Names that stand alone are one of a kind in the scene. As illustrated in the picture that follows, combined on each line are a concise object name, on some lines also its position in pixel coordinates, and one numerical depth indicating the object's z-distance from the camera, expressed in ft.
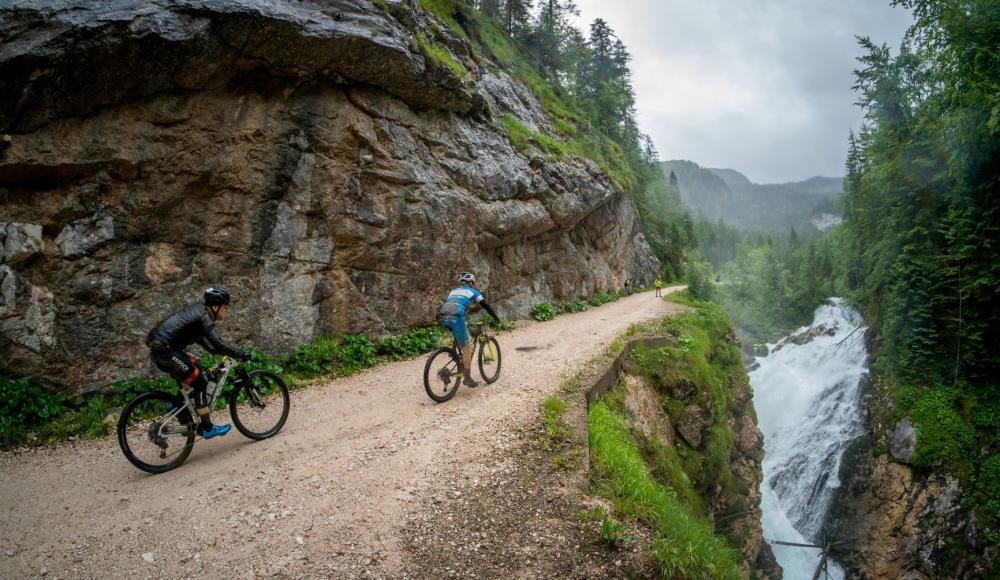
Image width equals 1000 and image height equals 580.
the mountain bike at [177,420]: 17.66
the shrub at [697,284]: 99.34
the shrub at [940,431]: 48.88
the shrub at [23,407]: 21.71
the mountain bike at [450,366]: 25.14
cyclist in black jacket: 18.19
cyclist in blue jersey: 25.26
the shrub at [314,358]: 31.42
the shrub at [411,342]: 37.22
